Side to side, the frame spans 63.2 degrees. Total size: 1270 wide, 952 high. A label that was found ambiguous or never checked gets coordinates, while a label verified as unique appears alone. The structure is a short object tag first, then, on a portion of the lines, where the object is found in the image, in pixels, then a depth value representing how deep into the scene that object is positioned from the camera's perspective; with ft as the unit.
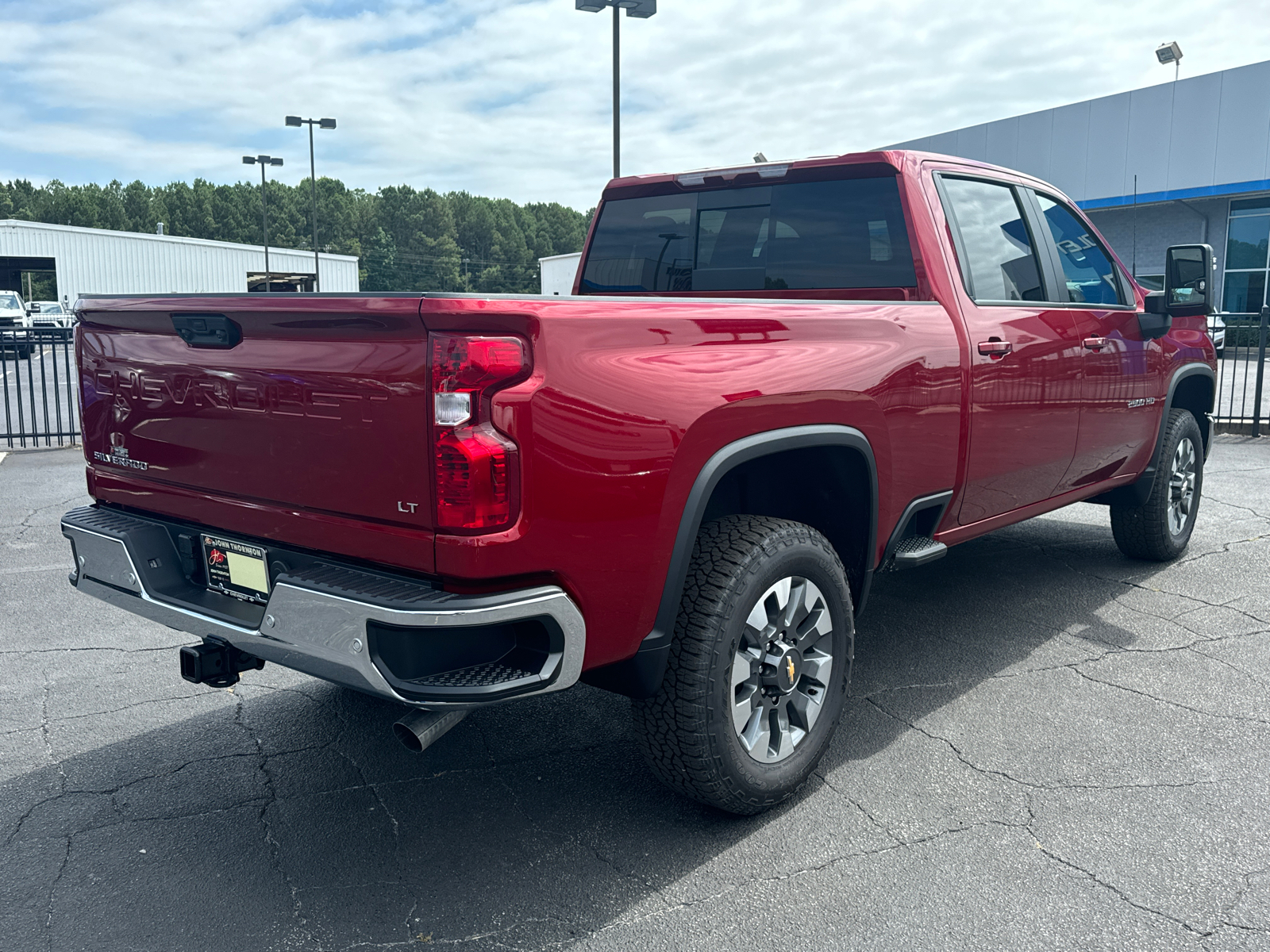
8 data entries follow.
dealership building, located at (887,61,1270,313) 91.81
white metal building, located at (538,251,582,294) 152.87
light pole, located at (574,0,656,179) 45.93
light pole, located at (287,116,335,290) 125.59
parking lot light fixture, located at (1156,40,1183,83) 97.09
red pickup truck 7.70
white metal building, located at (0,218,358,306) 164.25
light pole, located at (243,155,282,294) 147.23
